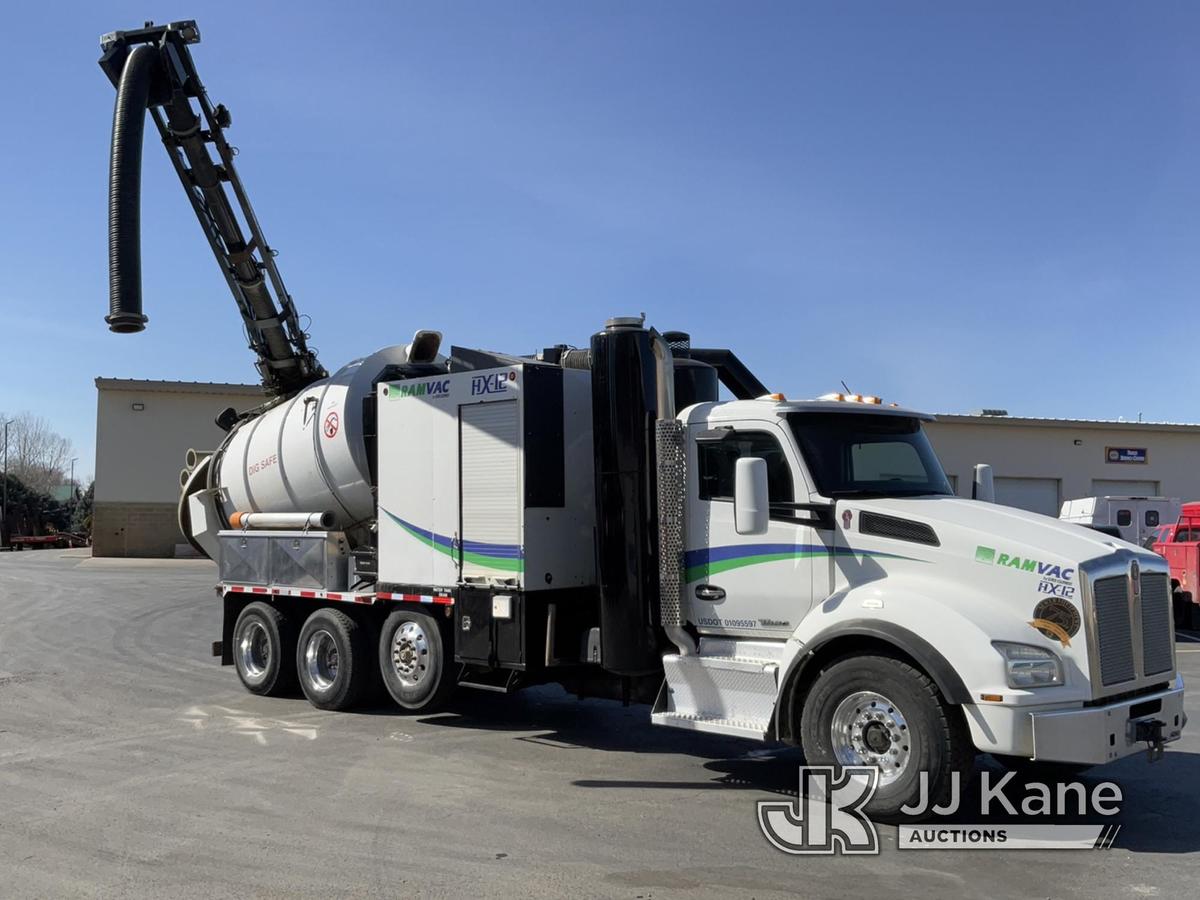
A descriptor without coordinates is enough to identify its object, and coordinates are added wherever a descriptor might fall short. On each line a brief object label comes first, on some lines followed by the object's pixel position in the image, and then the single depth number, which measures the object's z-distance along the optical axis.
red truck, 18.47
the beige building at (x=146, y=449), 39.38
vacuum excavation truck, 6.24
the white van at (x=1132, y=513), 26.19
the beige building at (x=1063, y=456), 35.78
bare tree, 96.48
